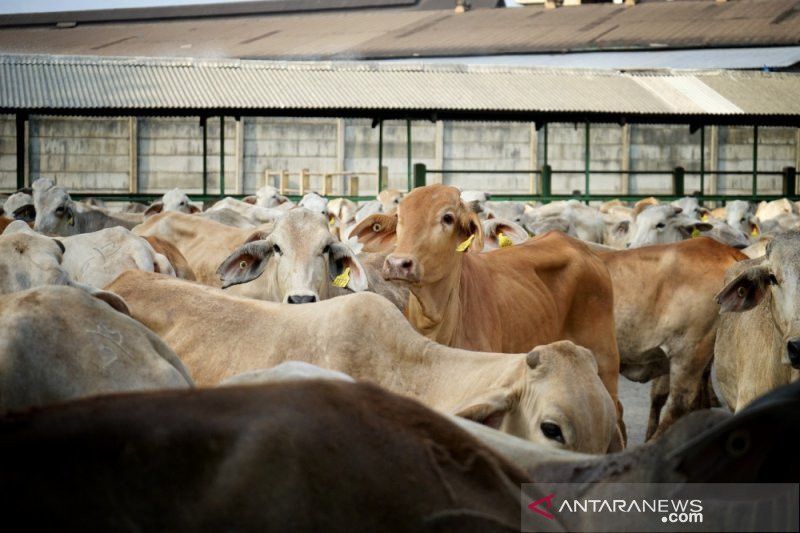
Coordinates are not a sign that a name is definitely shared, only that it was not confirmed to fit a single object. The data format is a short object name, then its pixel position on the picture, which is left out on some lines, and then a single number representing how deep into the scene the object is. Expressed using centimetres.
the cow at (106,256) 1384
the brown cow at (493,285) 1189
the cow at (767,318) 1118
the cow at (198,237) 1782
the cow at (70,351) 584
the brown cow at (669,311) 1804
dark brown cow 348
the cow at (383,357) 719
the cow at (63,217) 2566
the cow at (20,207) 2745
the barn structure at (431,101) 4914
